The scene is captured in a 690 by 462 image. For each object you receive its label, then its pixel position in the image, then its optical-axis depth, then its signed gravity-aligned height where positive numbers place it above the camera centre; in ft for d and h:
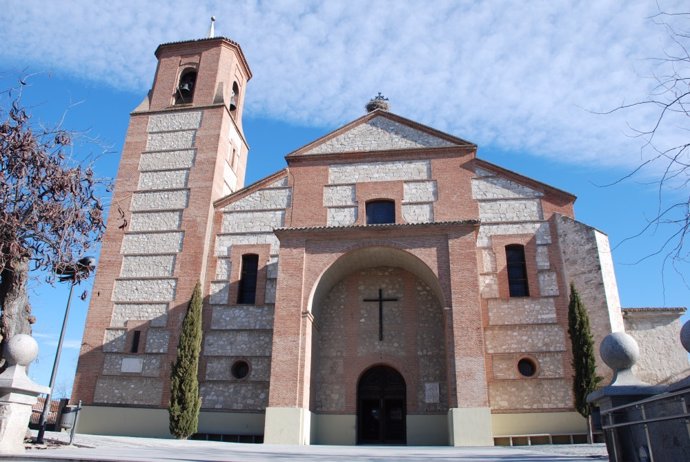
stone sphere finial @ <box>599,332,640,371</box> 20.43 +3.53
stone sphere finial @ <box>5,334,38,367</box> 26.35 +3.92
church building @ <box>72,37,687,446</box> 49.39 +14.22
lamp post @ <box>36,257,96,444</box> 33.04 +9.38
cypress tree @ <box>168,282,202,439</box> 49.03 +5.20
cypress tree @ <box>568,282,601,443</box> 46.06 +7.69
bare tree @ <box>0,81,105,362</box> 28.25 +11.40
